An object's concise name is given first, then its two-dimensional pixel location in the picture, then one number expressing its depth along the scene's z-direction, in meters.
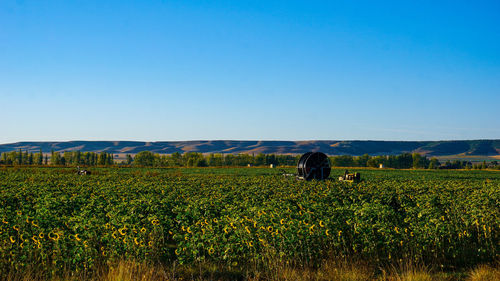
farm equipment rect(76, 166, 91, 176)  49.89
